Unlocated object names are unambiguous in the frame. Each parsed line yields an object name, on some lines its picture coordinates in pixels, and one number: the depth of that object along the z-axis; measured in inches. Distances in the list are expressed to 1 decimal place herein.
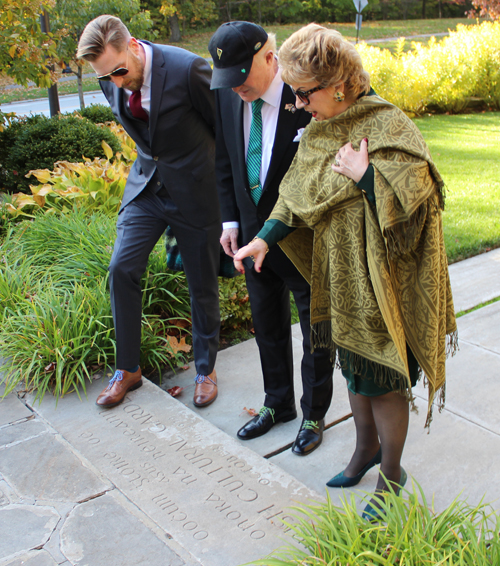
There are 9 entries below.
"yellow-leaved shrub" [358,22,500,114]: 531.5
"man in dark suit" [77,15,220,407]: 114.7
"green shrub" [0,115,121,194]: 267.0
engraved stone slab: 80.7
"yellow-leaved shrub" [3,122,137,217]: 201.9
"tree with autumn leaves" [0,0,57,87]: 235.3
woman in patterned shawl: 70.4
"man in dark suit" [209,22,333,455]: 88.9
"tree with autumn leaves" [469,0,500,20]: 765.7
